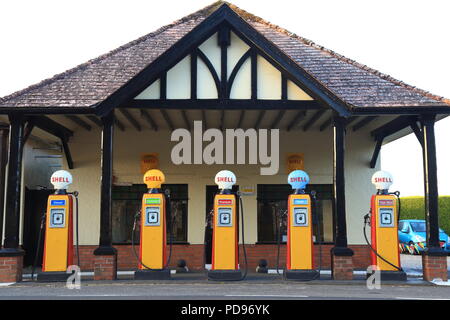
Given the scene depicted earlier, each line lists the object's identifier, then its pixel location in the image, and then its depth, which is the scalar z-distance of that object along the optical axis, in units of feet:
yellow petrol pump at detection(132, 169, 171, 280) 34.50
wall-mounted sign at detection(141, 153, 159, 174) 45.52
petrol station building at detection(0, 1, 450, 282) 34.94
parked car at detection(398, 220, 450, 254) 65.87
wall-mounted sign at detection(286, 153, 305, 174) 45.68
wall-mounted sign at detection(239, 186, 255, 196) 45.91
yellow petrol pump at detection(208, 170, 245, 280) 34.42
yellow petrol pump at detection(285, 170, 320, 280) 34.06
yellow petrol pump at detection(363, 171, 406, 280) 34.40
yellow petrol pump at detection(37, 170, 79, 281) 34.22
